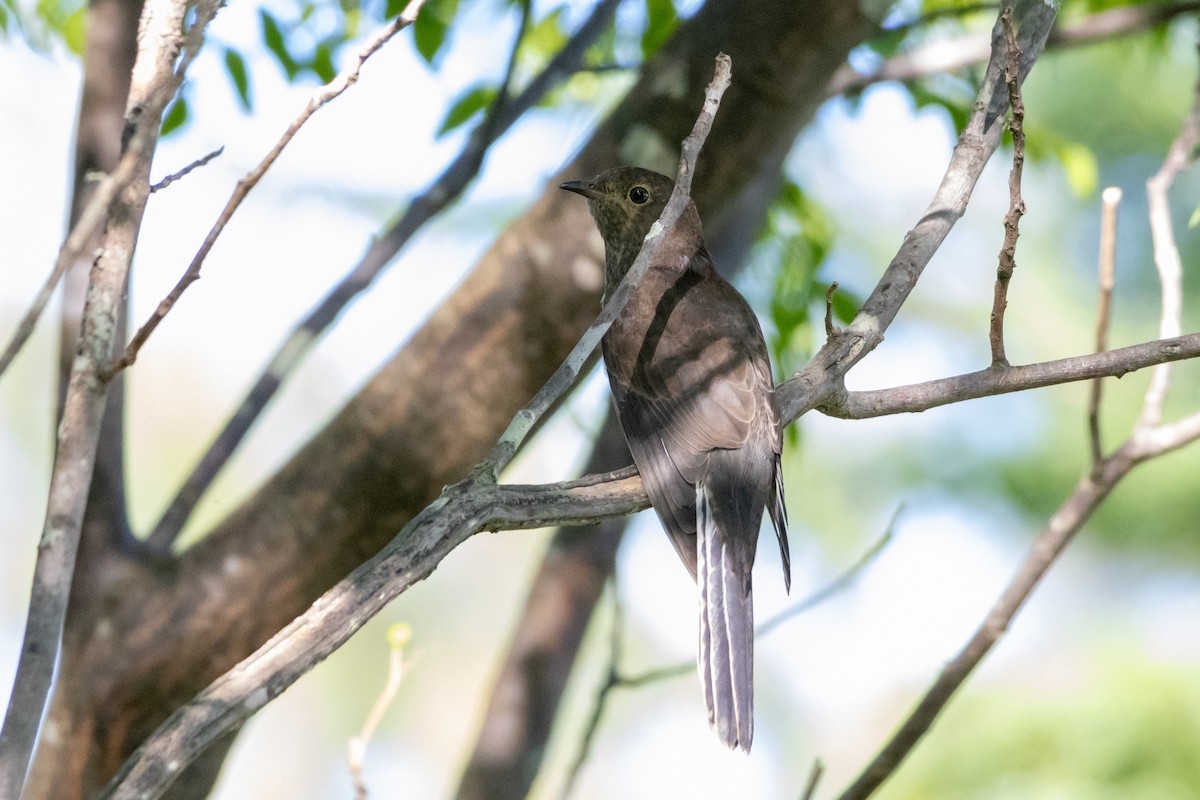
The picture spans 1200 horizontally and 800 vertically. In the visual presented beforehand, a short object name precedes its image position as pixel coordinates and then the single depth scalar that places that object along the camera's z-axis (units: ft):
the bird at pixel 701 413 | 20.72
